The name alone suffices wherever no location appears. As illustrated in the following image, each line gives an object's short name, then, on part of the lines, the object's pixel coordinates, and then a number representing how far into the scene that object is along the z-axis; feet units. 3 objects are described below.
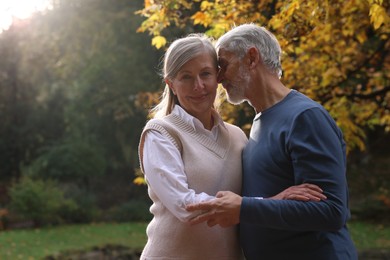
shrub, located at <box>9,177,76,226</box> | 48.95
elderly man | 6.79
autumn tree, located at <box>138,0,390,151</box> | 15.52
